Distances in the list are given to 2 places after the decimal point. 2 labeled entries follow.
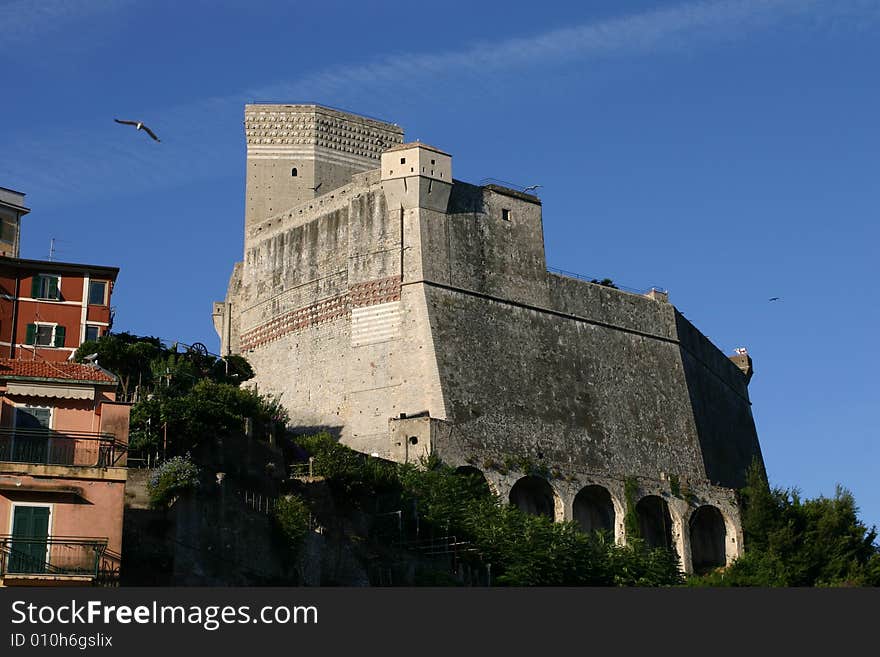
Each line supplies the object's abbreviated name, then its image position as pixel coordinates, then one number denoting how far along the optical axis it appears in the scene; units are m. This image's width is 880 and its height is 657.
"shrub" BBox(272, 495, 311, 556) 43.09
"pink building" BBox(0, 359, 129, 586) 34.00
